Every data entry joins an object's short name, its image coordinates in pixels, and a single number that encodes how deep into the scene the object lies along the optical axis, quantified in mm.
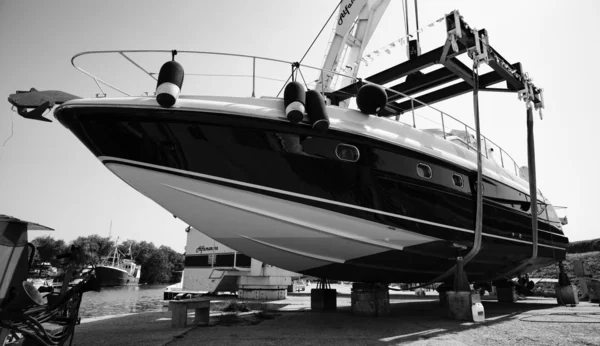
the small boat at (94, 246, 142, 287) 50412
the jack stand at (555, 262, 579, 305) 8555
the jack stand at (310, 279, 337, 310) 8047
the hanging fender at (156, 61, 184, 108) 3750
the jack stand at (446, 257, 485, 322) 5410
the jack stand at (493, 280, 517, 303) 10312
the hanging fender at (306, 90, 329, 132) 4168
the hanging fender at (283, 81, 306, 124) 4070
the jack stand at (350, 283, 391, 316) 6340
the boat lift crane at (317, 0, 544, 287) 5711
